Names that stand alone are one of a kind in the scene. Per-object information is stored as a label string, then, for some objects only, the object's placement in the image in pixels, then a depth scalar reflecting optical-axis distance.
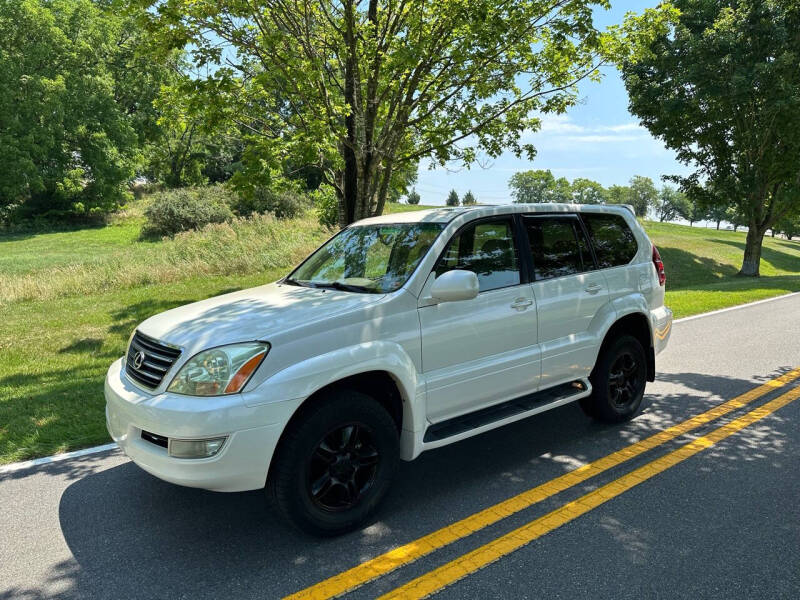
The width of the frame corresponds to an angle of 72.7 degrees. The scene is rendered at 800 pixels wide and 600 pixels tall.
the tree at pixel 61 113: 35.44
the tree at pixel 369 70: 8.38
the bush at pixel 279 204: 29.24
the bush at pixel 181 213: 29.39
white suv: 2.91
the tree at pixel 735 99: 20.06
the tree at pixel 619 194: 115.69
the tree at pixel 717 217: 113.01
